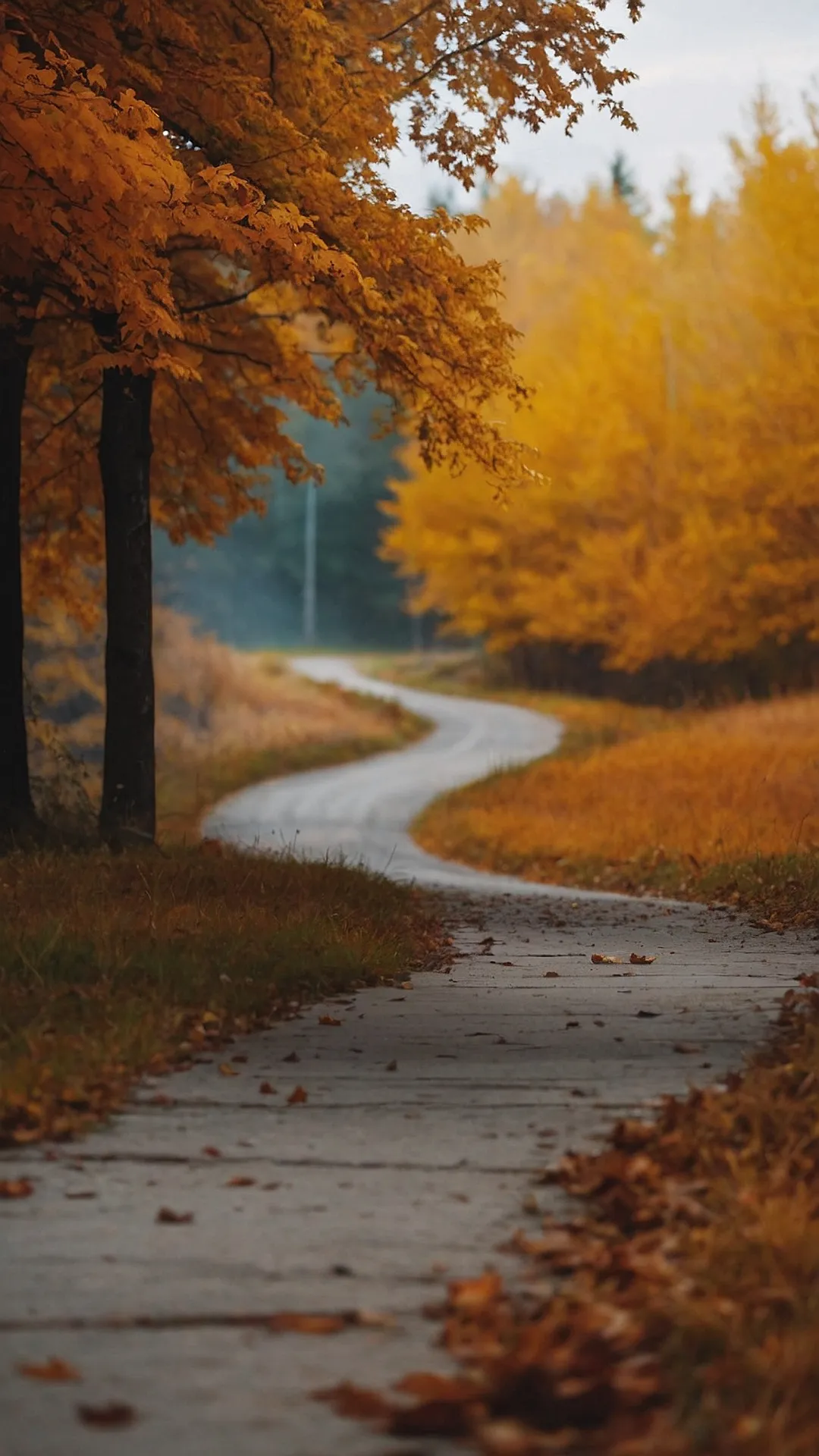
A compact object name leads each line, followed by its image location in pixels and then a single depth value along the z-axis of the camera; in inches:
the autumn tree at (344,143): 724.7
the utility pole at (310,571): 5748.0
